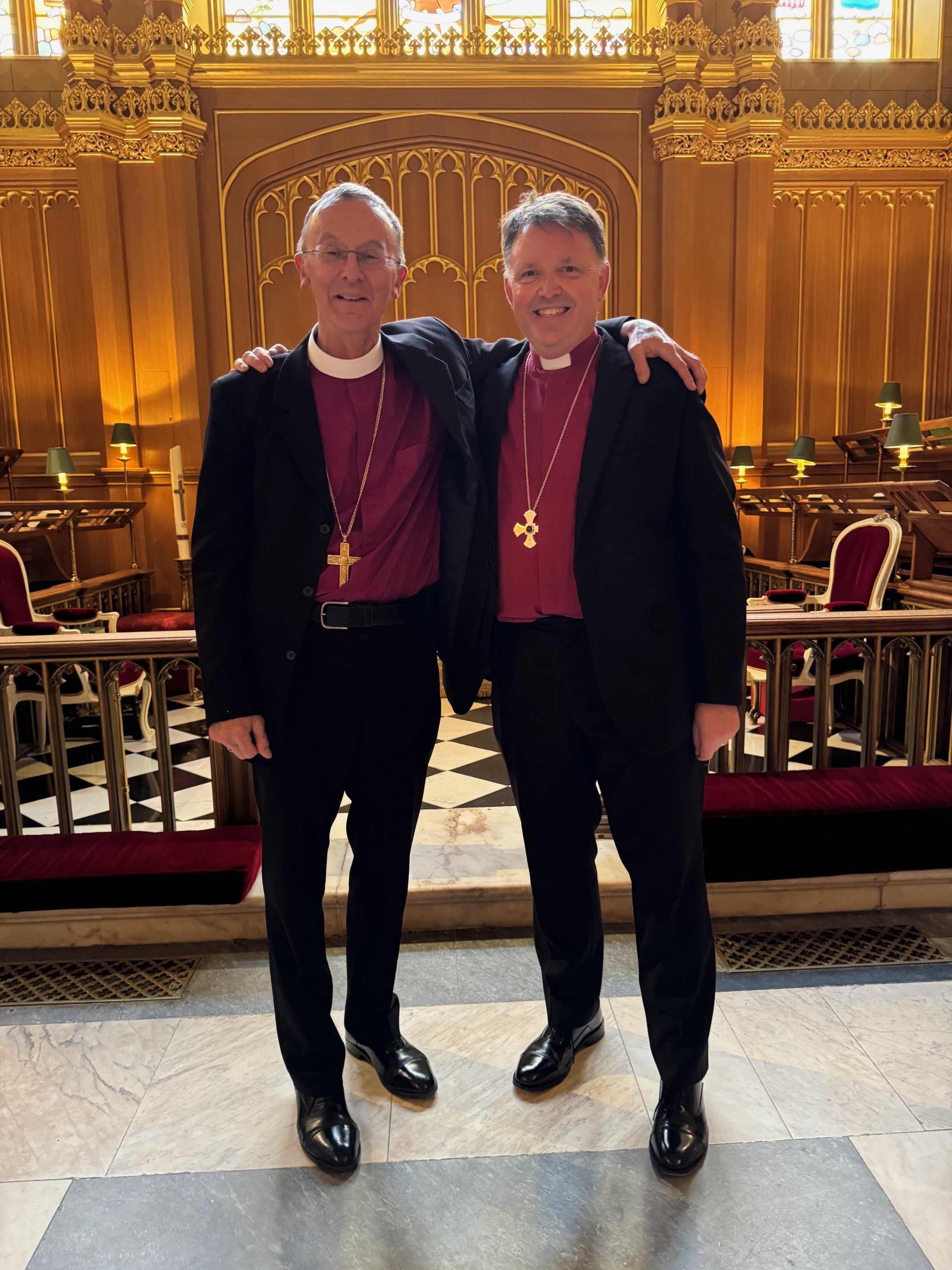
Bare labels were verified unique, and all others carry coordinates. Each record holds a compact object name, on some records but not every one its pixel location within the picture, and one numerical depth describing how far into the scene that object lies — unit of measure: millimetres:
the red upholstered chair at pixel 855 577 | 4434
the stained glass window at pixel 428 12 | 8289
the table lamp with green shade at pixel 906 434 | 6352
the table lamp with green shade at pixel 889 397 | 8320
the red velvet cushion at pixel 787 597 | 5238
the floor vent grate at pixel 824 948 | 2379
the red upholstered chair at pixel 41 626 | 4465
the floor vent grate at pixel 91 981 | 2287
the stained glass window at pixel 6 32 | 8406
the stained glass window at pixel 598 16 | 8406
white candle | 6805
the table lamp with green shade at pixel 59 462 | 7551
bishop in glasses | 1634
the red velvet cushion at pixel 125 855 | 2477
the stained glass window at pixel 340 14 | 8312
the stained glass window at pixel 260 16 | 8289
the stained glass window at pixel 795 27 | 8805
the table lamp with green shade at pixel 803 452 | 7957
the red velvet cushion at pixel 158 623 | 6035
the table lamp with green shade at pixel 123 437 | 7719
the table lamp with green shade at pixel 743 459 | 8125
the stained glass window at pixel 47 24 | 8414
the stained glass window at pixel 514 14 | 8344
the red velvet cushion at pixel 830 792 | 2574
